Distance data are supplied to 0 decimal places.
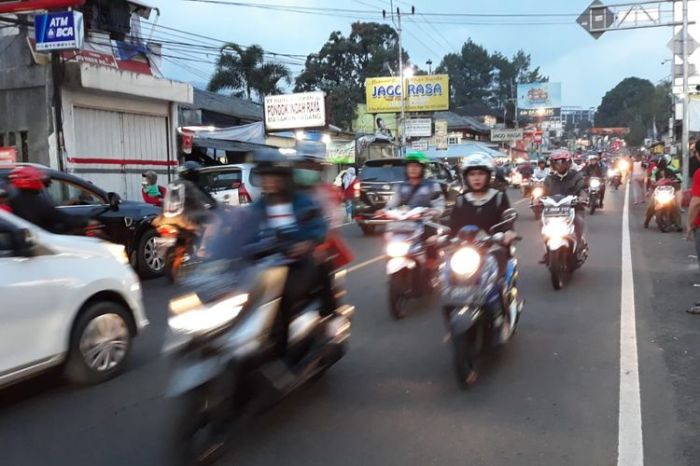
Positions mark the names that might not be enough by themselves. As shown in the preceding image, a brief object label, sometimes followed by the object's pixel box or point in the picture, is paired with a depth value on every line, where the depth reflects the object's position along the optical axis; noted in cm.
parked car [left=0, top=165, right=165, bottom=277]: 885
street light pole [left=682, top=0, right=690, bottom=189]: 2148
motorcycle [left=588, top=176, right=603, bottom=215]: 1875
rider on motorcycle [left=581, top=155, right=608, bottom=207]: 1848
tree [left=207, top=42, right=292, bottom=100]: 3934
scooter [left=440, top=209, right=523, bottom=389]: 477
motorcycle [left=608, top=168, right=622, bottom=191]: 3130
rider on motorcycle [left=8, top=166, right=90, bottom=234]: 681
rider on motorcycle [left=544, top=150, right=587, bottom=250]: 889
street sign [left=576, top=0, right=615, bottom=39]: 2216
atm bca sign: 1325
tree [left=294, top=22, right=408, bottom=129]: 5203
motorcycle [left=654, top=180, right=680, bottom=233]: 1422
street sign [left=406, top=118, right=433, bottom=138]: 4159
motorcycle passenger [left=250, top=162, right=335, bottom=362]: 415
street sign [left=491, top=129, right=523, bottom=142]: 6825
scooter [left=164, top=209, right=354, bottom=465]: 353
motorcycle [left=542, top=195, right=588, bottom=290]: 819
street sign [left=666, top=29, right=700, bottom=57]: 2269
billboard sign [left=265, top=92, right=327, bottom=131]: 2522
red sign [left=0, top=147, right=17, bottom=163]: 1361
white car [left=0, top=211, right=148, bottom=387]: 449
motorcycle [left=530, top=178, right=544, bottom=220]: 1427
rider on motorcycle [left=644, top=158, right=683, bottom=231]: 1434
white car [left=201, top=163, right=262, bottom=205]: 1215
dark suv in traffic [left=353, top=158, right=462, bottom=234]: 1512
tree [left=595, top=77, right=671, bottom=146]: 8994
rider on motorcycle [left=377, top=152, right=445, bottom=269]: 752
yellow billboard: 4612
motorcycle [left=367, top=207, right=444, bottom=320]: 700
